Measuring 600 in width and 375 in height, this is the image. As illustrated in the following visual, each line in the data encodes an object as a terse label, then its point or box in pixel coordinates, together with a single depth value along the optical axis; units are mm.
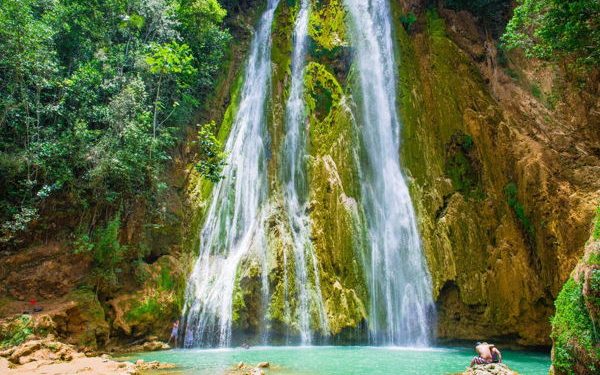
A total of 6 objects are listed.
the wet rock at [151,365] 9656
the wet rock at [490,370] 7852
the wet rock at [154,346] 13484
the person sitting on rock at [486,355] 8666
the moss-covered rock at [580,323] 6480
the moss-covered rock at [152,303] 13758
